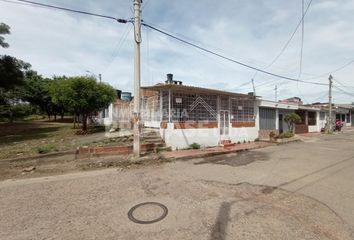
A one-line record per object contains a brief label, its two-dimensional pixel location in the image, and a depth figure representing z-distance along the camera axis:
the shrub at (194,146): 13.00
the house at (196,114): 12.58
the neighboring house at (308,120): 25.05
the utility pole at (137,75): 9.84
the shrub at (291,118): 19.92
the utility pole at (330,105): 26.88
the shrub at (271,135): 17.53
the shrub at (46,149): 10.57
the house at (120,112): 21.76
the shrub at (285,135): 18.20
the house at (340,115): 30.30
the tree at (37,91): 36.03
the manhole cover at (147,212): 4.42
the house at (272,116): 18.92
